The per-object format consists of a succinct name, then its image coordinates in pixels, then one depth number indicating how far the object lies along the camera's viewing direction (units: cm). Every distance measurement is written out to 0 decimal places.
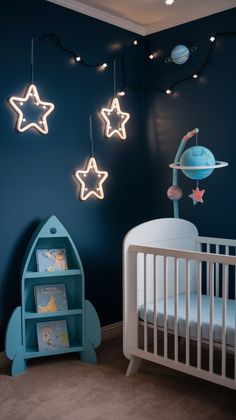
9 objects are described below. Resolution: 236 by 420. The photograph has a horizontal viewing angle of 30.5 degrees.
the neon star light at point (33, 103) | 254
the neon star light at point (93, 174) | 288
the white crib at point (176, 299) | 211
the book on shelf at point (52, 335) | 255
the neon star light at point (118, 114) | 303
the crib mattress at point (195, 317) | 210
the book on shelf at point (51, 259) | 259
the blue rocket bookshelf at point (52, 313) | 246
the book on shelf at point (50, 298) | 257
